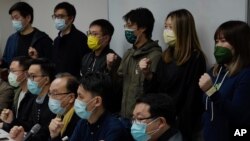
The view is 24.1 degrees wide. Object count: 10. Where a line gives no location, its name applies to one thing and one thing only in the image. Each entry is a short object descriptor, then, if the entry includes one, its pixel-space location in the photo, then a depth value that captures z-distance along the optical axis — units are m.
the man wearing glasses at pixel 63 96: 4.18
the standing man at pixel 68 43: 5.55
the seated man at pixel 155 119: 3.23
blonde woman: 4.06
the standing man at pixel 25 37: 6.01
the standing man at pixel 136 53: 4.52
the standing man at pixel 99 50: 4.95
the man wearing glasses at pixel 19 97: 4.71
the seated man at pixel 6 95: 5.55
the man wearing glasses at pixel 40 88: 4.55
